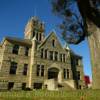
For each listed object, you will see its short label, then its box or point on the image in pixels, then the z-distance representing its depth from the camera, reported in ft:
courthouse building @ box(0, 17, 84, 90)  64.70
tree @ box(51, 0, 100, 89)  24.51
